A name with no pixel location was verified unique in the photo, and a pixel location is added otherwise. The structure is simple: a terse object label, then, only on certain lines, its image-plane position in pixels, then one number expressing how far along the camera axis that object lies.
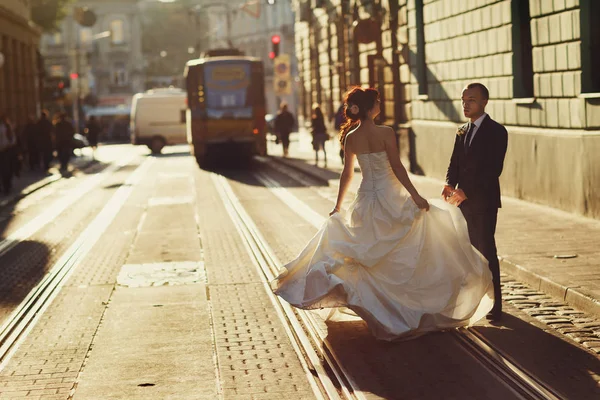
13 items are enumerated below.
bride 8.14
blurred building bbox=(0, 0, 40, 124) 42.81
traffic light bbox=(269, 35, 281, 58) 42.34
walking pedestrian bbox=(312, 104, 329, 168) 30.98
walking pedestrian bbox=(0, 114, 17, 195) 24.77
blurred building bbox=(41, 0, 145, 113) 109.38
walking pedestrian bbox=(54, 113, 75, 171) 35.84
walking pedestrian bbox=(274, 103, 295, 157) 38.88
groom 8.76
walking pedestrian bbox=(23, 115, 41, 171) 35.72
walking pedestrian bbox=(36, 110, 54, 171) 35.38
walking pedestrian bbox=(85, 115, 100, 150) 46.88
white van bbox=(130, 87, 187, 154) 51.50
